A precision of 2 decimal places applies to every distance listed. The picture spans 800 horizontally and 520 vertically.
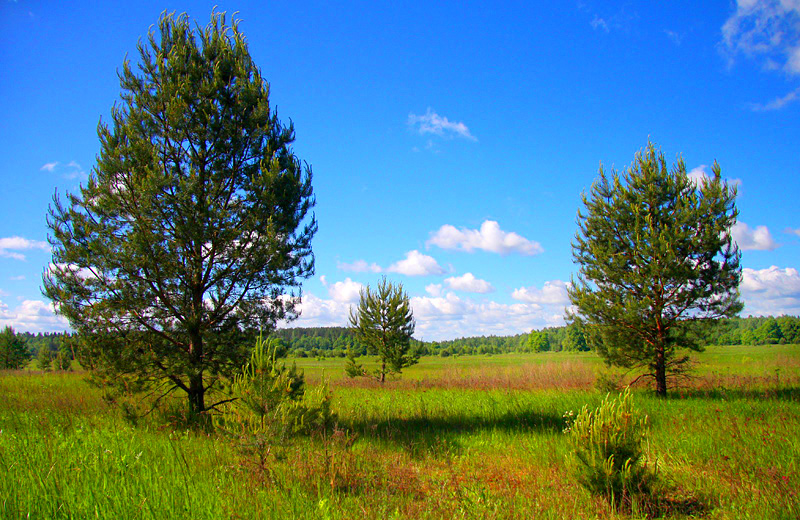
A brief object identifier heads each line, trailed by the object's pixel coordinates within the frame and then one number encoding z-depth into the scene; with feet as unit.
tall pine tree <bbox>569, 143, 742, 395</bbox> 37.11
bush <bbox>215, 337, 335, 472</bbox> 14.06
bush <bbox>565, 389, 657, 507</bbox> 14.46
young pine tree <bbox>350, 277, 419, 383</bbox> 66.90
